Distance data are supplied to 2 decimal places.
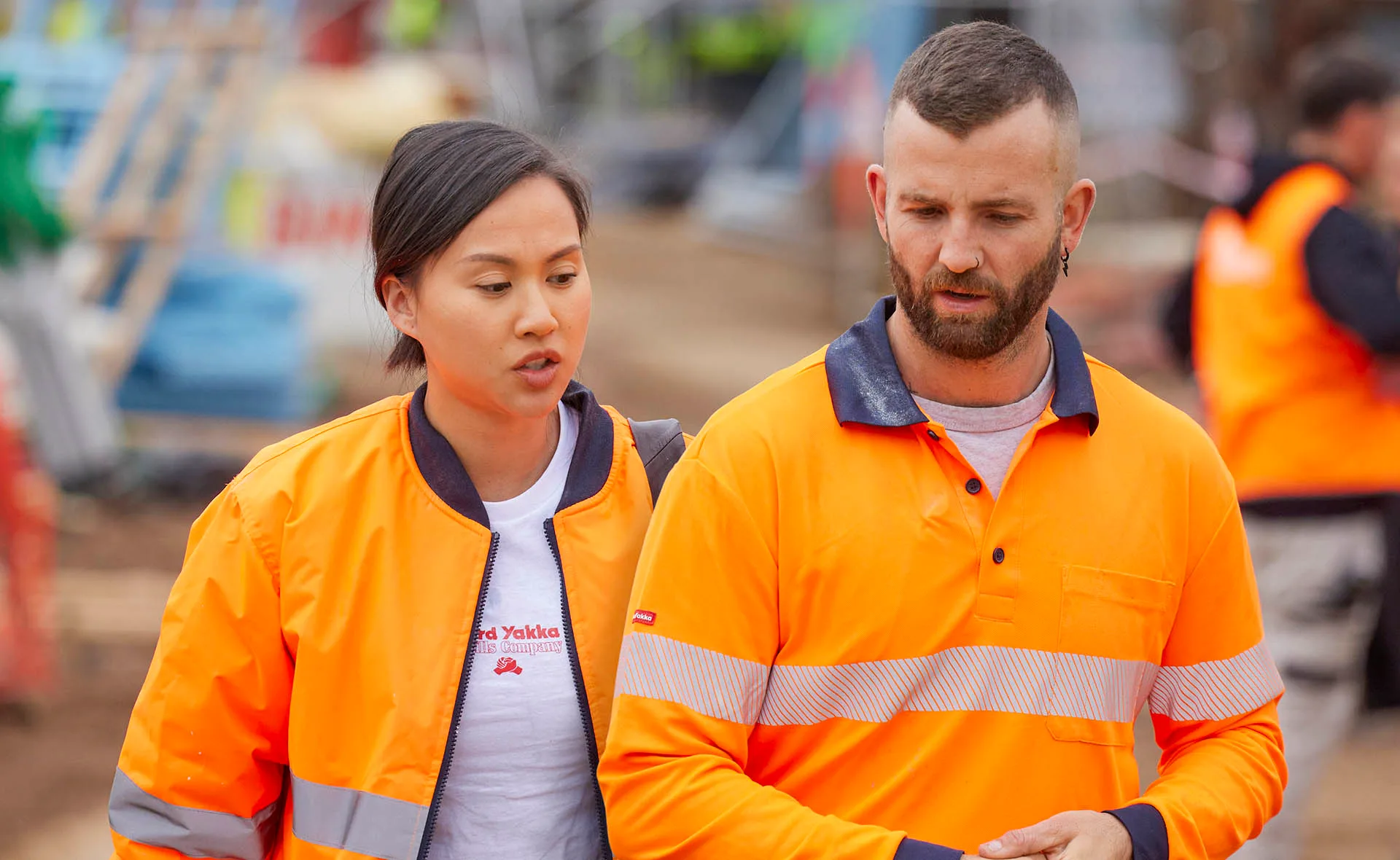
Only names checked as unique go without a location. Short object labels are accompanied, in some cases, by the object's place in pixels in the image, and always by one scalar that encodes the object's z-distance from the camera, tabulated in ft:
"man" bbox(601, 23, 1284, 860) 13.44
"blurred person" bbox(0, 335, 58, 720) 36.50
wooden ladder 59.16
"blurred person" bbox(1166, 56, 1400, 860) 28.17
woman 13.70
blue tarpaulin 61.16
